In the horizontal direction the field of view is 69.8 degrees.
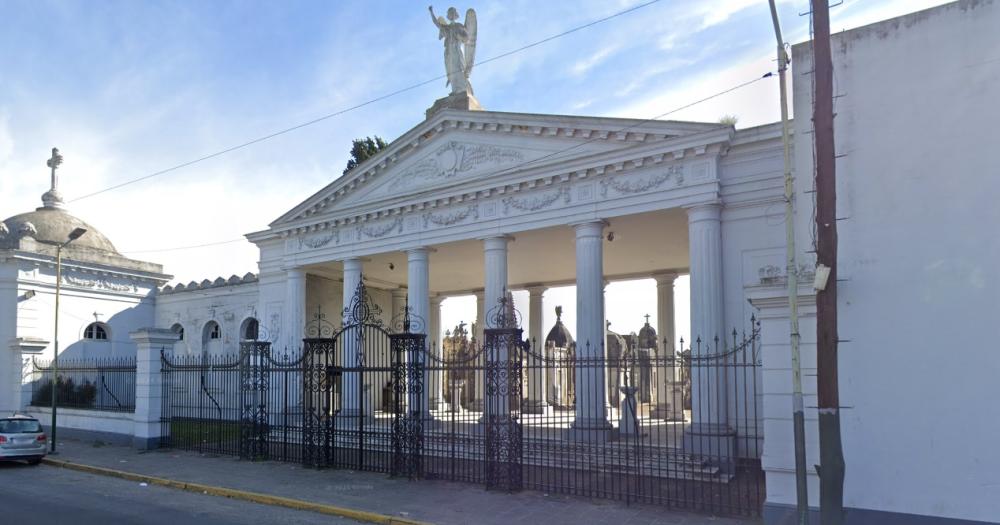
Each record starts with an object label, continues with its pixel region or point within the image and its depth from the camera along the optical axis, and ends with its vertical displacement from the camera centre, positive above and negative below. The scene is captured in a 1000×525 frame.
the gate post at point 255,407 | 16.02 -1.91
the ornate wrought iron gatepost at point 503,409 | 11.84 -1.50
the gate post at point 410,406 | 13.15 -1.53
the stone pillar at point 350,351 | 19.20 -0.84
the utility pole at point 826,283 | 7.61 +0.38
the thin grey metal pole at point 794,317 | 8.01 +0.01
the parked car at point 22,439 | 15.57 -2.49
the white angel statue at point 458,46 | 20.95 +8.15
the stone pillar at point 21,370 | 22.22 -1.37
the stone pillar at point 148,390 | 17.91 -1.63
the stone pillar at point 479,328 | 27.00 -0.26
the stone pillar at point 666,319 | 23.52 +0.02
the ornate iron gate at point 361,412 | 13.28 -1.78
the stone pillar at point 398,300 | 28.98 +0.89
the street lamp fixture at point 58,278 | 17.80 +0.22
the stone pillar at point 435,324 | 28.67 -0.10
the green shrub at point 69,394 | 21.94 -2.12
